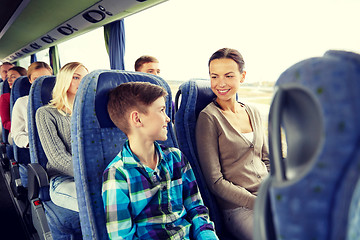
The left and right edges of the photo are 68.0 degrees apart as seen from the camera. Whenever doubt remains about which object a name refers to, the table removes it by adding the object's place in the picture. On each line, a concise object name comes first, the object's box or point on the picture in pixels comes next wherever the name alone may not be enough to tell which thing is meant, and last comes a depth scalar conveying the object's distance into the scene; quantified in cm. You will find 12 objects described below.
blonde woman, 176
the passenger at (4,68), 500
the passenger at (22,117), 255
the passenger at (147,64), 295
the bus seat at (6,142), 333
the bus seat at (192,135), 154
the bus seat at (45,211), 179
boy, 108
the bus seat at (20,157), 280
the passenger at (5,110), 319
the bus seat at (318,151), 31
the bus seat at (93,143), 112
